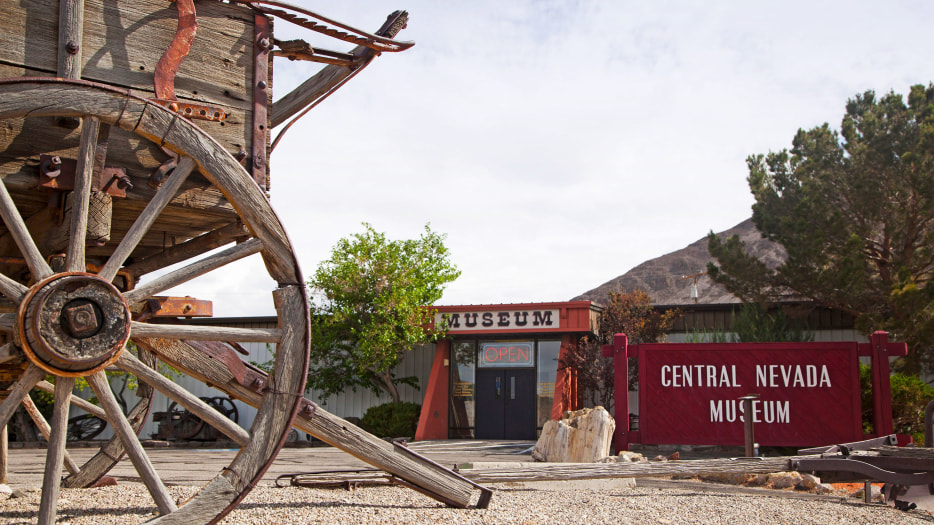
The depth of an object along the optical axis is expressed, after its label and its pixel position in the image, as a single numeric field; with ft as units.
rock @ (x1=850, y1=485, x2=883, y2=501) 24.47
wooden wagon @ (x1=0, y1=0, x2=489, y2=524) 11.67
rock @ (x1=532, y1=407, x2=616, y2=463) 34.91
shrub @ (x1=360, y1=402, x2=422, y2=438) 60.80
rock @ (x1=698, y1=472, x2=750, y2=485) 28.94
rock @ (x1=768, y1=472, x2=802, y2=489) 27.09
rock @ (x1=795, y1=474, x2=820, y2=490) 26.55
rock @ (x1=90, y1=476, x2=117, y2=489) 19.73
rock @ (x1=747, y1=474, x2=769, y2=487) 28.12
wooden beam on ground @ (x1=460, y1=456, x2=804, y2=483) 21.26
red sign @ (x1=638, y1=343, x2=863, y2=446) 38.93
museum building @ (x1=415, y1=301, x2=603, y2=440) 59.41
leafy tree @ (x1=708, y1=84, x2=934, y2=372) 57.06
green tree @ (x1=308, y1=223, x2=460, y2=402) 58.59
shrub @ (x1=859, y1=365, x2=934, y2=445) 42.60
